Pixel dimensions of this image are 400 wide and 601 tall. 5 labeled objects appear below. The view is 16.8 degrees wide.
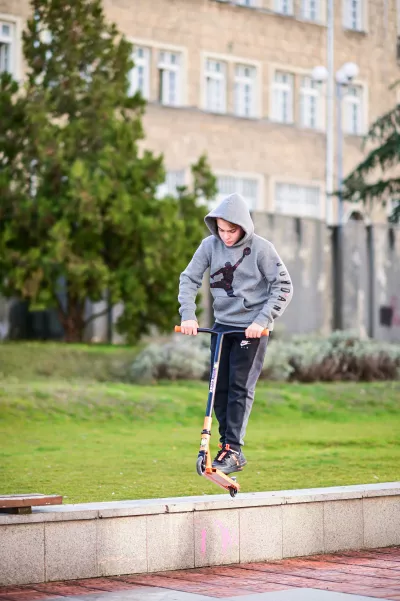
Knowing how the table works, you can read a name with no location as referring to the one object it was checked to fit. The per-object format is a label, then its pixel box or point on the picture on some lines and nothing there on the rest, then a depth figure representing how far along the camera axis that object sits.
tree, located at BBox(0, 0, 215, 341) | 23.19
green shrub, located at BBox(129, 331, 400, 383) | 21.06
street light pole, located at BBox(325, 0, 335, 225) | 44.00
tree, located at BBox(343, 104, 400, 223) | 28.14
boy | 8.21
